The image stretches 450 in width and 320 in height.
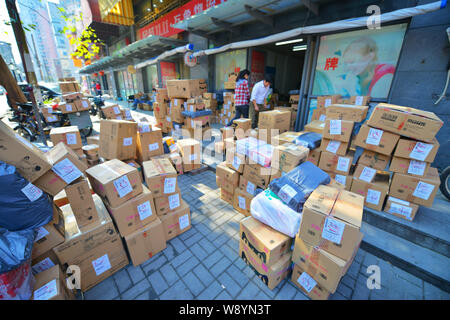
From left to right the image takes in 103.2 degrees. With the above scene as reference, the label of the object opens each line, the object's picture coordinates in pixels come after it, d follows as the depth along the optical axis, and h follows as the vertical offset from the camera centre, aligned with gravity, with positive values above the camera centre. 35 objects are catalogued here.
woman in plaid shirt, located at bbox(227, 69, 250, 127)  5.74 +0.05
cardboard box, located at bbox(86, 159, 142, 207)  2.00 -0.97
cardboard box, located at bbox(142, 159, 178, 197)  2.38 -1.09
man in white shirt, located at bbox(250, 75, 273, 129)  5.25 +0.03
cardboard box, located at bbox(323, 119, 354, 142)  2.76 -0.48
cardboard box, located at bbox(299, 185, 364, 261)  1.53 -1.05
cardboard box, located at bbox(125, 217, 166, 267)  2.16 -1.77
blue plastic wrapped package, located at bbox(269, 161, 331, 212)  1.97 -0.97
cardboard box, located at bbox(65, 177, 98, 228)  1.90 -1.12
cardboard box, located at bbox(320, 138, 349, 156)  2.92 -0.77
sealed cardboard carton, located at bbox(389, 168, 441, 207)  2.39 -1.16
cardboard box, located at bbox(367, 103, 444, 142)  2.23 -0.29
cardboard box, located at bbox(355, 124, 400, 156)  2.52 -0.58
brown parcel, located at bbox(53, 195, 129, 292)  1.85 -1.61
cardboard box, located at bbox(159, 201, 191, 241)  2.54 -1.76
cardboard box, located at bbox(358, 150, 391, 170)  2.72 -0.91
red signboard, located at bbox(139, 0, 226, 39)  7.57 +3.76
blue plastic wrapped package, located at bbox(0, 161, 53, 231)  1.38 -0.86
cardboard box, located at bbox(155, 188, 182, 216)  2.49 -1.46
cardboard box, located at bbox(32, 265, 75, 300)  1.46 -1.55
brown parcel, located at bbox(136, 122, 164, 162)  3.80 -1.00
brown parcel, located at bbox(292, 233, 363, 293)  1.60 -1.50
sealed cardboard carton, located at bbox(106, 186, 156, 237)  2.07 -1.37
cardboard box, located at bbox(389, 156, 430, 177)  2.45 -0.90
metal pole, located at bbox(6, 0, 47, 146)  3.24 +0.88
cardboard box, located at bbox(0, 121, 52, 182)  1.47 -0.52
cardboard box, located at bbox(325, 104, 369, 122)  3.02 -0.25
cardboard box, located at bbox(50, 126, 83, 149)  3.83 -0.91
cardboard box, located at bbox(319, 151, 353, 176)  2.96 -1.04
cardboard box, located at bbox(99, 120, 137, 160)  3.29 -0.82
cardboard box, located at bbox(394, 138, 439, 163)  2.30 -0.64
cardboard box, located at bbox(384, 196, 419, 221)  2.52 -1.50
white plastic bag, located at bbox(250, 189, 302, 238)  1.90 -1.25
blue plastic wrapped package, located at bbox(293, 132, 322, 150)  3.02 -0.71
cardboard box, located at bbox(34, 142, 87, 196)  1.72 -0.76
